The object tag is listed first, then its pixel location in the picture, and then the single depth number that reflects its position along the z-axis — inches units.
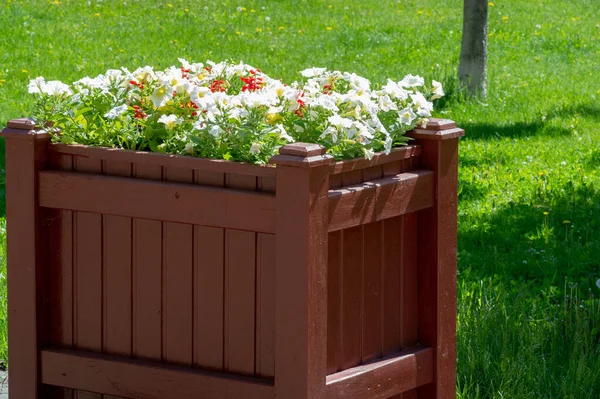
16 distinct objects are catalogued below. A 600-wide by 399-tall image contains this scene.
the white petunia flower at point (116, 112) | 242.3
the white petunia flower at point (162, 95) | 246.5
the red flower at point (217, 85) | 274.8
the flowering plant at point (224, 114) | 231.9
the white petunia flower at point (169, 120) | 237.4
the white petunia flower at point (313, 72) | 270.6
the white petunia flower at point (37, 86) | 253.2
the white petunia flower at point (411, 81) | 263.7
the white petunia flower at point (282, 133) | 230.7
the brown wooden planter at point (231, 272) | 222.2
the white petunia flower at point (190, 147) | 233.8
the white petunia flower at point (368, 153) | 230.0
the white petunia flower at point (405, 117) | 247.9
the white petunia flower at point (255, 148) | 223.4
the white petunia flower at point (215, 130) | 230.0
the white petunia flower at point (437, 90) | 266.5
